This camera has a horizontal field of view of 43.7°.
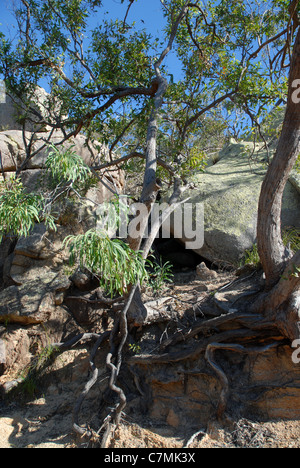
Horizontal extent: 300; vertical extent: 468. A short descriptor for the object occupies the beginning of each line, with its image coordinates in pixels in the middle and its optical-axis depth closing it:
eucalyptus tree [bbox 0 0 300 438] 4.99
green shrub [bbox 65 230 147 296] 2.83
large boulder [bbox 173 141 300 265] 5.90
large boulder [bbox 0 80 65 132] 5.38
